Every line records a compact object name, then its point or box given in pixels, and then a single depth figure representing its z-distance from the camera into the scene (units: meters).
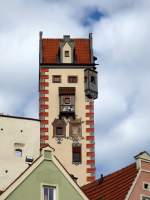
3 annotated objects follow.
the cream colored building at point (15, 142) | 68.28
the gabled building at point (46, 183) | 35.91
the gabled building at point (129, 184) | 39.78
